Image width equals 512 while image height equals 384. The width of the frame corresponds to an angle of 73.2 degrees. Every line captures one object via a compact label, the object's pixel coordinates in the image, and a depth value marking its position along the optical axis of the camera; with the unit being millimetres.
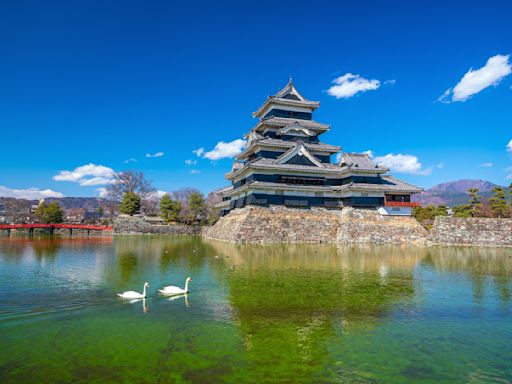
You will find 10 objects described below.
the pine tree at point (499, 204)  42000
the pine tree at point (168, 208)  57031
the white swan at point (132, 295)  11294
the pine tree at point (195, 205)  59344
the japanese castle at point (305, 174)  36656
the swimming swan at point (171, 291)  12055
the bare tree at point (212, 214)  59466
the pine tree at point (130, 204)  56125
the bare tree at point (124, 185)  67188
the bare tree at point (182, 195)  86775
